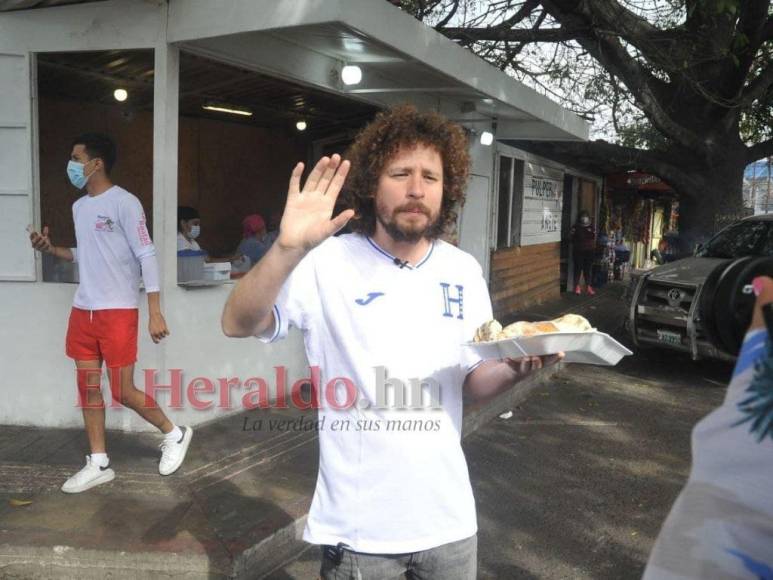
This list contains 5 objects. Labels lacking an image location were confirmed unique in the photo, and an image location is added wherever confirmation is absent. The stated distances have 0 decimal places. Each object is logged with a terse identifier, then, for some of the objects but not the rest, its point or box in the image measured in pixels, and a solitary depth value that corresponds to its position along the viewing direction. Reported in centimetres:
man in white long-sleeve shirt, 420
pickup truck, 818
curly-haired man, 193
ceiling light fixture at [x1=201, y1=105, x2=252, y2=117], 933
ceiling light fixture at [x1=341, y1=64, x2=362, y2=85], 635
